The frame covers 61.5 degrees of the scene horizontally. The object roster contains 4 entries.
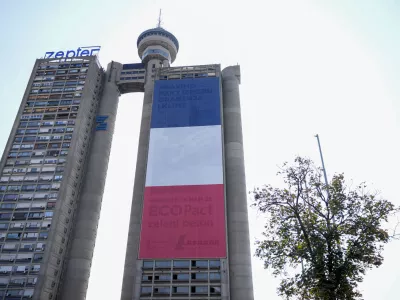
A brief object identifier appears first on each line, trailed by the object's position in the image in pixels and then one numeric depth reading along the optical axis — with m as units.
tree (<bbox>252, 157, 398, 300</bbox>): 28.69
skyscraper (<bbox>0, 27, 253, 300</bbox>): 77.44
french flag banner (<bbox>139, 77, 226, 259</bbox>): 79.50
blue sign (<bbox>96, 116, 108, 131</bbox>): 110.50
